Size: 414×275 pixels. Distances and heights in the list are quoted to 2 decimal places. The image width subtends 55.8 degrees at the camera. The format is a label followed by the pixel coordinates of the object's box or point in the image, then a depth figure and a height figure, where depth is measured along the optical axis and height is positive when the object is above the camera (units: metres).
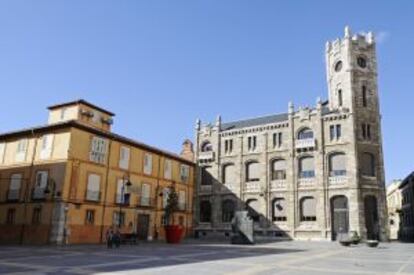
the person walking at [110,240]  25.06 -1.30
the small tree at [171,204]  34.12 +1.50
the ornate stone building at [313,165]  37.94 +6.31
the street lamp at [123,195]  32.75 +2.07
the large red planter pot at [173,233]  30.92 -0.92
